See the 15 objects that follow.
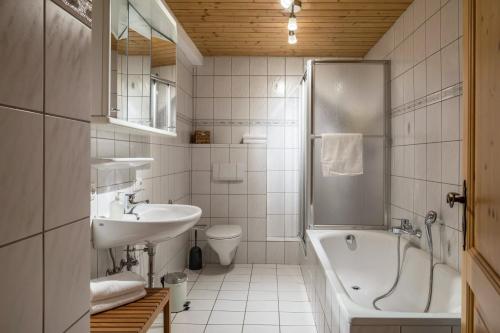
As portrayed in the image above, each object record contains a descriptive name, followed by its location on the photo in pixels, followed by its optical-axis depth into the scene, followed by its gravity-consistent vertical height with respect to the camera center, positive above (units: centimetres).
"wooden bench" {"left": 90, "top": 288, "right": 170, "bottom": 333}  143 -69
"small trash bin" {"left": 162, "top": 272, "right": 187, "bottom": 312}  261 -96
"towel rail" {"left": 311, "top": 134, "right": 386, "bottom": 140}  298 +26
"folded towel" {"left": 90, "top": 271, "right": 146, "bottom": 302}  153 -58
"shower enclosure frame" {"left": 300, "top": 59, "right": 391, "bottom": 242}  298 +19
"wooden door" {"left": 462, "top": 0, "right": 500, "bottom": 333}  69 +0
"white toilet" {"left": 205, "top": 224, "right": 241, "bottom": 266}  331 -74
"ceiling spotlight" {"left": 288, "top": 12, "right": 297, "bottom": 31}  249 +106
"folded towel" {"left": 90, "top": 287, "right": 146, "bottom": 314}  153 -65
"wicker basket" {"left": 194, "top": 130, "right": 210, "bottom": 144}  387 +33
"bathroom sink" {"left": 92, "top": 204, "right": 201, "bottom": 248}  167 -33
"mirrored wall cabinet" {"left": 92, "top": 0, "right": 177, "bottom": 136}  153 +56
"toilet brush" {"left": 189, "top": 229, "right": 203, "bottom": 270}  360 -99
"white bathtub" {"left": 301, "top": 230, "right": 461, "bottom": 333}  147 -72
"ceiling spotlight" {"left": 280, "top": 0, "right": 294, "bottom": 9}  224 +109
